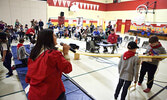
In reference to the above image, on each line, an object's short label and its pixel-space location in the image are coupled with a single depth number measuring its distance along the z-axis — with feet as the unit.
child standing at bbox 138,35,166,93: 8.77
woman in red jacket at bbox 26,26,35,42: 25.77
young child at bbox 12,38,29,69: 12.09
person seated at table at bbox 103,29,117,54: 20.13
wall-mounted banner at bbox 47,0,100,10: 47.52
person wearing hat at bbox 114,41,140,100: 7.09
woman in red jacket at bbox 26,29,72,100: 3.46
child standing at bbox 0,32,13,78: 10.08
